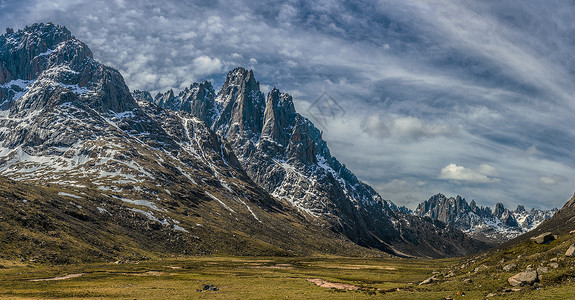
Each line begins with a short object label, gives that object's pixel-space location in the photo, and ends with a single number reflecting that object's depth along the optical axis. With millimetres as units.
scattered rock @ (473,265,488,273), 77438
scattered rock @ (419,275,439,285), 80000
